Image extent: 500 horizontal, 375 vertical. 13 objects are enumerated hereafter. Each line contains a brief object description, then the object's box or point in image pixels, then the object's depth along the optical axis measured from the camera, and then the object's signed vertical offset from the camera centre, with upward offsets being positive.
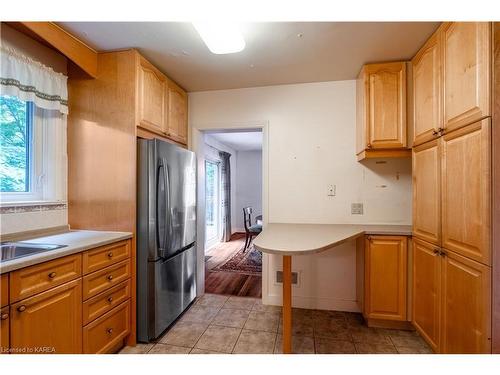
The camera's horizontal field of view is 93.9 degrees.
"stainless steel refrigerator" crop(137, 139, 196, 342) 1.83 -0.39
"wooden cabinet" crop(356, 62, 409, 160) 2.02 +0.70
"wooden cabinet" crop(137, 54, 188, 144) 1.89 +0.78
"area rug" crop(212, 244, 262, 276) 3.56 -1.25
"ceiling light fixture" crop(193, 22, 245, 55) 1.45 +0.99
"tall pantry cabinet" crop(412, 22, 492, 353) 1.18 -0.01
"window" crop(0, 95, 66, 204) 1.64 +0.27
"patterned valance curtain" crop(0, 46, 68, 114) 1.48 +0.75
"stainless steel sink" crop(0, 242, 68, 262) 1.41 -0.36
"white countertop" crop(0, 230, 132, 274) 1.06 -0.34
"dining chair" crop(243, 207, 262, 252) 4.63 -0.82
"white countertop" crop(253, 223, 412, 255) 1.38 -0.36
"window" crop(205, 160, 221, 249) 5.33 -0.37
